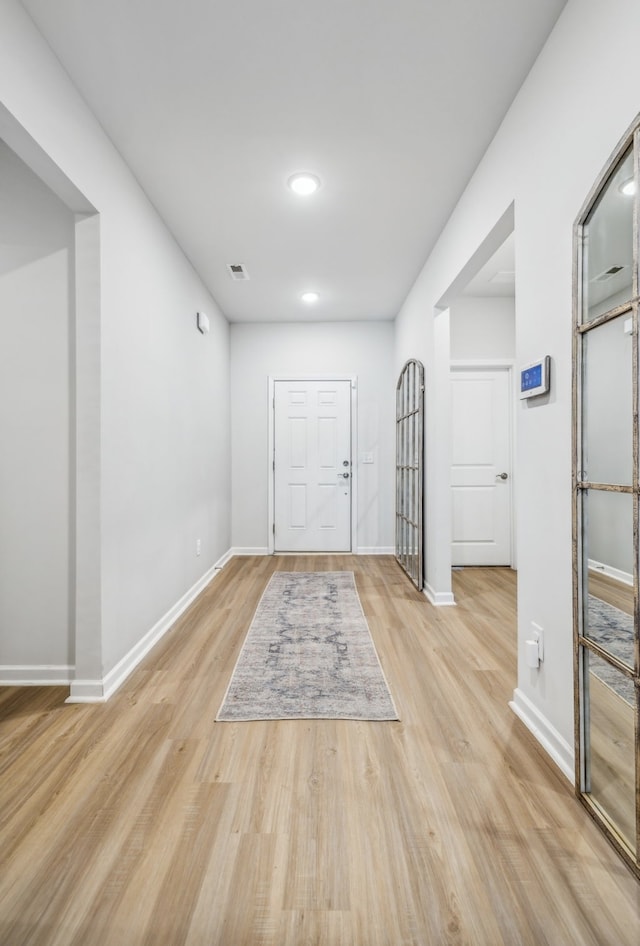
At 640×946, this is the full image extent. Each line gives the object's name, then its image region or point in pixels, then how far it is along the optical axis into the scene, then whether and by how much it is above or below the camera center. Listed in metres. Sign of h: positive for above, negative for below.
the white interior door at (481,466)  4.58 +0.04
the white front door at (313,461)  5.13 +0.10
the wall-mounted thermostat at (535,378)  1.66 +0.35
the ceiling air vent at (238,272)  3.64 +1.62
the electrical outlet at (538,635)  1.73 -0.63
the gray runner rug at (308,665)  1.97 -1.01
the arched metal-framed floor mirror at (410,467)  3.71 +0.02
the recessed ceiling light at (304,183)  2.49 +1.58
